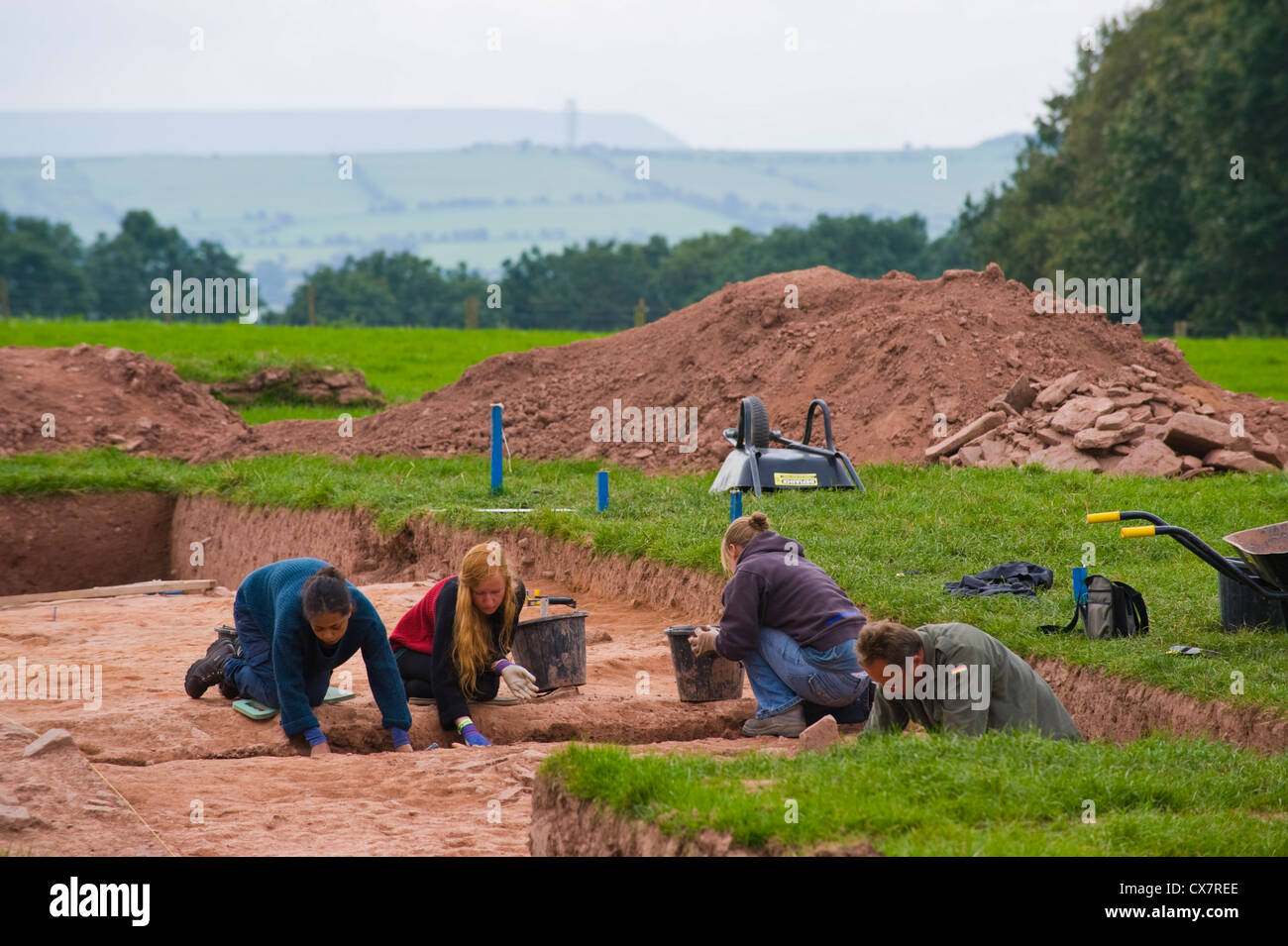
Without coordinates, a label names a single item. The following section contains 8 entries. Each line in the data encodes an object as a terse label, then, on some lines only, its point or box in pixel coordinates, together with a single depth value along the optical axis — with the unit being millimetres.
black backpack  16266
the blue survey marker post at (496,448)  27819
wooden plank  25625
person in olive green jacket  12367
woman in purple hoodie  14867
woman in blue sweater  13664
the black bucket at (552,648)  16547
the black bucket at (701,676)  16344
